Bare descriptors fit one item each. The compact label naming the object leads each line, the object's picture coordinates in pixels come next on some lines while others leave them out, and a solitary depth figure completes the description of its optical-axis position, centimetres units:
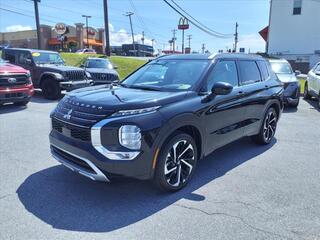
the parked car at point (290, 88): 822
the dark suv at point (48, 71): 914
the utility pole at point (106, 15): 1943
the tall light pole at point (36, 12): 2025
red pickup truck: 716
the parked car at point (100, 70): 1062
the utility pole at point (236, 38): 4228
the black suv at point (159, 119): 271
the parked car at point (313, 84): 879
